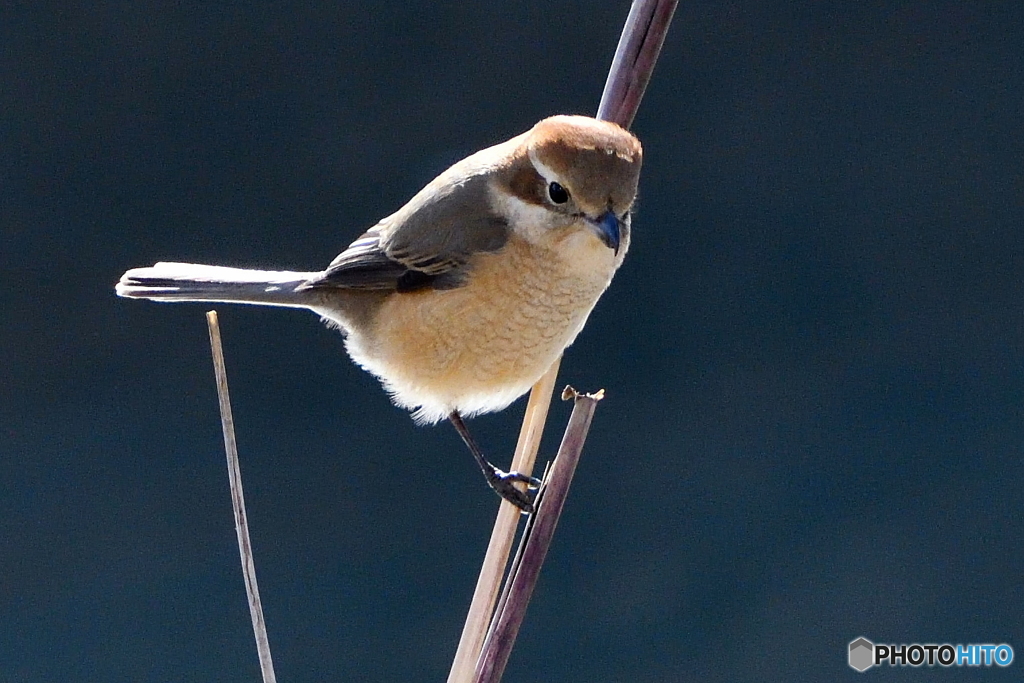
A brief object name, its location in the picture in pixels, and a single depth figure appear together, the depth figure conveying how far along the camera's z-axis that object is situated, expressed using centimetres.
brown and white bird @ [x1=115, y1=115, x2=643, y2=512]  520
